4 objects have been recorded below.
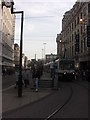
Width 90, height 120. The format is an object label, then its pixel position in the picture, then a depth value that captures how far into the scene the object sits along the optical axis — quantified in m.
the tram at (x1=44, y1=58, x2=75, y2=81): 20.55
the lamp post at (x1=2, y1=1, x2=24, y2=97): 9.44
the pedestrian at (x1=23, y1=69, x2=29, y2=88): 12.96
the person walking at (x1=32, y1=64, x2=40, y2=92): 11.60
